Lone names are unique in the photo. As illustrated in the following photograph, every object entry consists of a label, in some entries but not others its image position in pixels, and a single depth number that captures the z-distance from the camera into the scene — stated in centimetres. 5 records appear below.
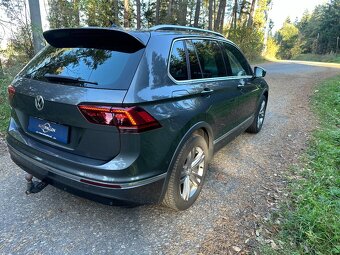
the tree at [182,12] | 2149
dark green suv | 217
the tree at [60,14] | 1078
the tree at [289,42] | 5691
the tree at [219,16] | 1958
